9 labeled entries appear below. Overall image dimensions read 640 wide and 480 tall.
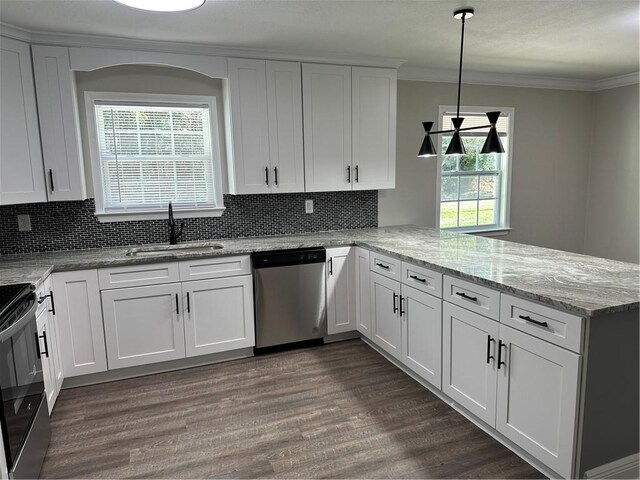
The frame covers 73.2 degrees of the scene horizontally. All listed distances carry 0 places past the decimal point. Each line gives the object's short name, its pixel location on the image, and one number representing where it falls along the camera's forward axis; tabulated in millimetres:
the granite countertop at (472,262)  1848
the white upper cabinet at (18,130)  2779
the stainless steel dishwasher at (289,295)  3330
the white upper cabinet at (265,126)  3449
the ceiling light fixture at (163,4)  1986
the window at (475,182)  4590
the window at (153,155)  3371
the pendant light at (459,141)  2482
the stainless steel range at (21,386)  1771
